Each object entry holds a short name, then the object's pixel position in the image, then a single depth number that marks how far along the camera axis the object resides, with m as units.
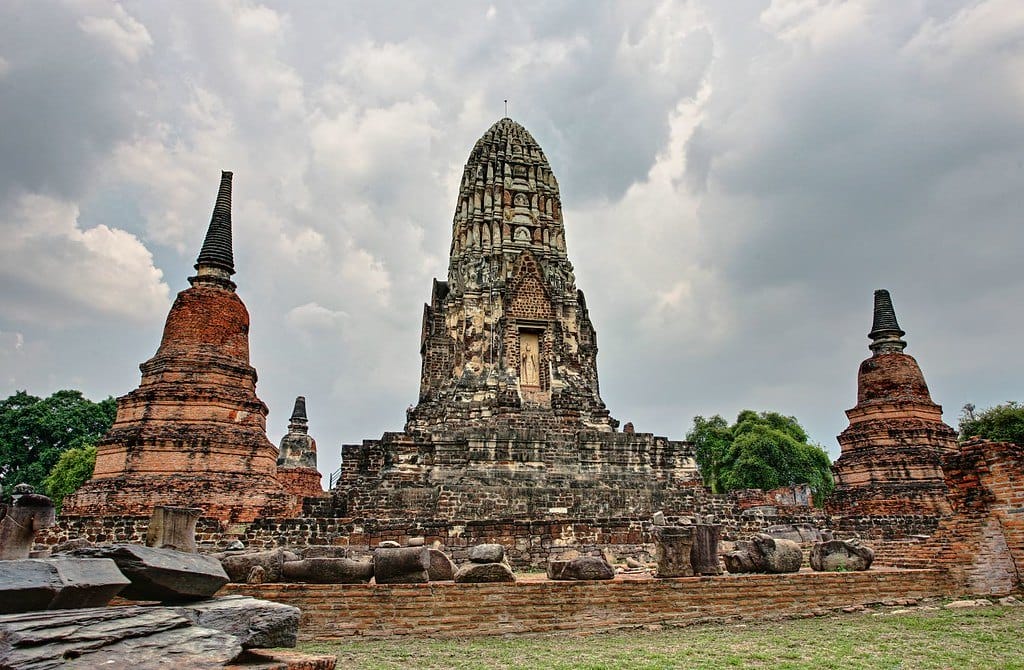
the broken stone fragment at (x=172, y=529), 8.07
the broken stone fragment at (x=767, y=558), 10.09
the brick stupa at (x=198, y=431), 16.52
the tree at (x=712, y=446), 41.66
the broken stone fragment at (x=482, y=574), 8.77
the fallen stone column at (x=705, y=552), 9.59
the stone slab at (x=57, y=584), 4.42
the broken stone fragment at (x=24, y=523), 7.16
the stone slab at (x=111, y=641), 3.92
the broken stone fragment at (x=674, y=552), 9.39
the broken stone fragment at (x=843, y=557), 10.77
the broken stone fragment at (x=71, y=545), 11.64
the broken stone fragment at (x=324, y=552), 11.07
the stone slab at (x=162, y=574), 5.40
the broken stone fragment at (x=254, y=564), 8.82
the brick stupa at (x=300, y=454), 29.30
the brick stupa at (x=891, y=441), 23.12
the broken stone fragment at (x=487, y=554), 9.28
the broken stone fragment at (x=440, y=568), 9.62
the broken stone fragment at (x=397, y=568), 8.41
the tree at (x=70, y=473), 32.44
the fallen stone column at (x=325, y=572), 8.55
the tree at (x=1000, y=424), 31.28
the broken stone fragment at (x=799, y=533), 16.62
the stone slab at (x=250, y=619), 5.14
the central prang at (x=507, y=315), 21.44
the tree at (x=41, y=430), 38.50
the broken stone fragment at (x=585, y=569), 9.14
